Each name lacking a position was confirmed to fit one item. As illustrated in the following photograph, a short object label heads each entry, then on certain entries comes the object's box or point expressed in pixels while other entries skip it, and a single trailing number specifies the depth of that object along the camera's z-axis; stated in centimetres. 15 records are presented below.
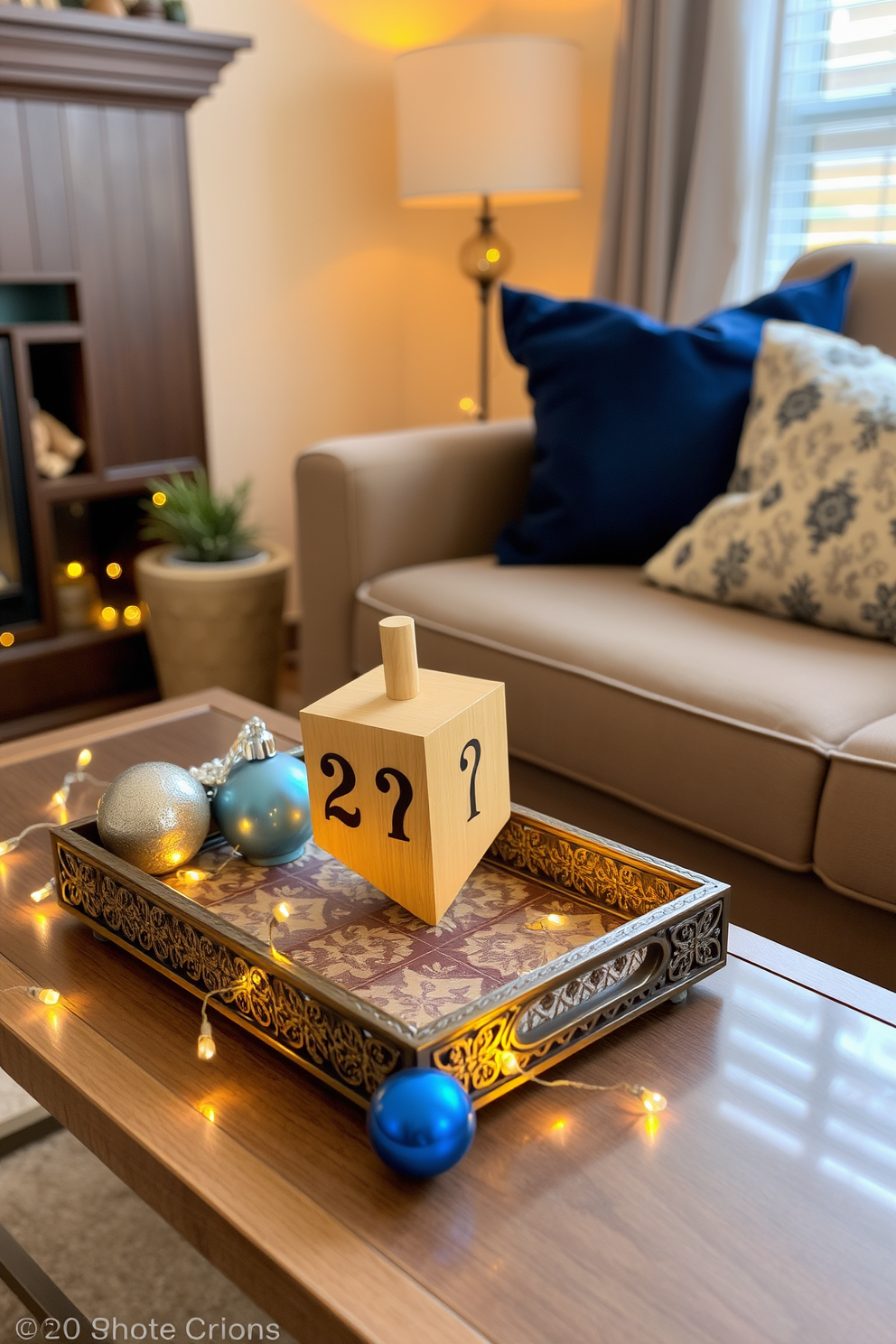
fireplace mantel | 203
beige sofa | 125
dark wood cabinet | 214
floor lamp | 239
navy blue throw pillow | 180
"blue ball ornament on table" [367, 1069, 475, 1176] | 62
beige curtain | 233
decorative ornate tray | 71
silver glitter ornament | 92
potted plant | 232
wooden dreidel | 82
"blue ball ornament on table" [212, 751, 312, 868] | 95
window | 228
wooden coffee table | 57
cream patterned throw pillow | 150
